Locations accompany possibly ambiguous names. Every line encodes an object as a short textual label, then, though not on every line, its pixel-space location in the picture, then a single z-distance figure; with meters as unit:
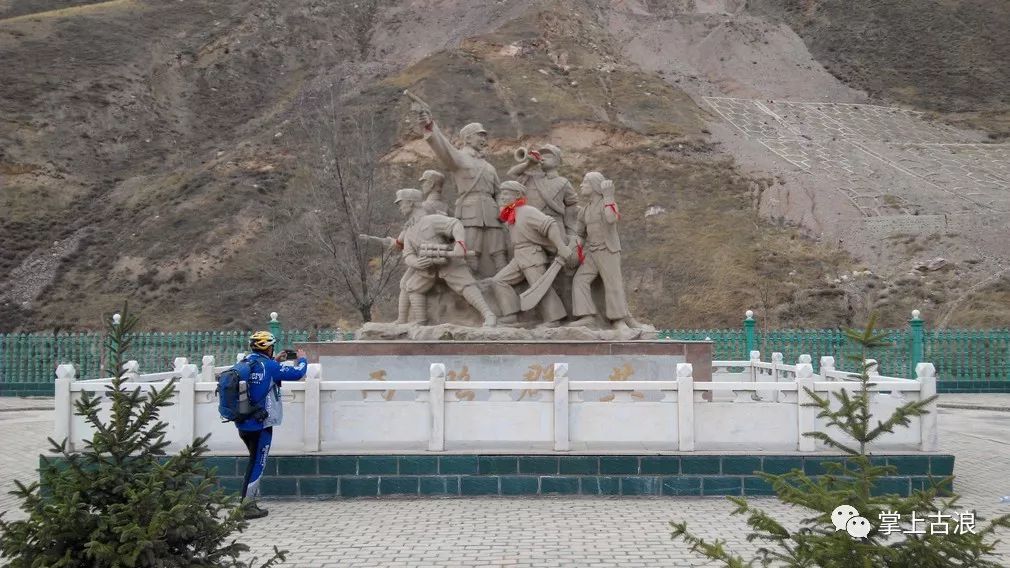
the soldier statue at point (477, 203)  12.02
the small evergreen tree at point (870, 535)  3.25
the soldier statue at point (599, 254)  11.22
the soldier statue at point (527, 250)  11.34
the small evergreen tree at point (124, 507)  3.54
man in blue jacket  7.57
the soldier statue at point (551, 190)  11.93
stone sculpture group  11.34
